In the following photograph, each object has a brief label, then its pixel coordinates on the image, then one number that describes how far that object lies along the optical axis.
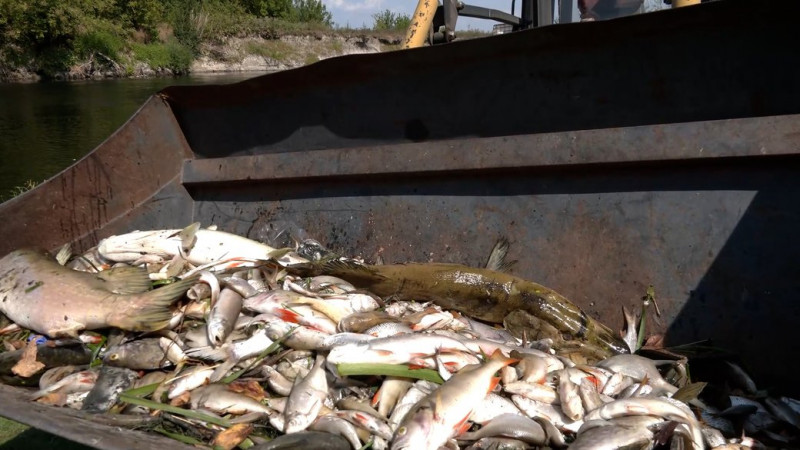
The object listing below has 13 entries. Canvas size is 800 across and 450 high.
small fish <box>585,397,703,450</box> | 2.34
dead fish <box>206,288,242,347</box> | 3.03
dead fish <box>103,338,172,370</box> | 2.98
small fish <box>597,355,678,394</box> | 2.62
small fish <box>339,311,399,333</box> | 3.00
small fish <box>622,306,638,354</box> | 2.96
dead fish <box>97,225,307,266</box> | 3.88
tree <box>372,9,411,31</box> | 48.64
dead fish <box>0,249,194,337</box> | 3.18
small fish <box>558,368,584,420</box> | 2.47
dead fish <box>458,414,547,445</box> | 2.33
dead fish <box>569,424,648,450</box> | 2.18
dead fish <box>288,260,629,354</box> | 3.03
